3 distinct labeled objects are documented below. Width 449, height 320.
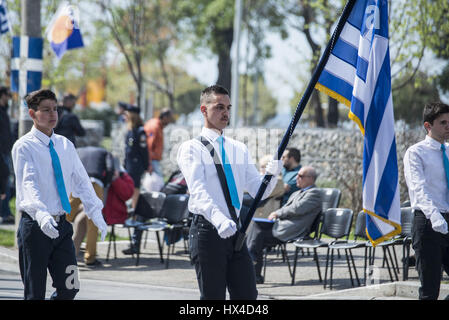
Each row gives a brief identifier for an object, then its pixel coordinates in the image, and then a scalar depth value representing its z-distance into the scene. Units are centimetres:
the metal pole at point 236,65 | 2659
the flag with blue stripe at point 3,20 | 1575
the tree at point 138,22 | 2392
